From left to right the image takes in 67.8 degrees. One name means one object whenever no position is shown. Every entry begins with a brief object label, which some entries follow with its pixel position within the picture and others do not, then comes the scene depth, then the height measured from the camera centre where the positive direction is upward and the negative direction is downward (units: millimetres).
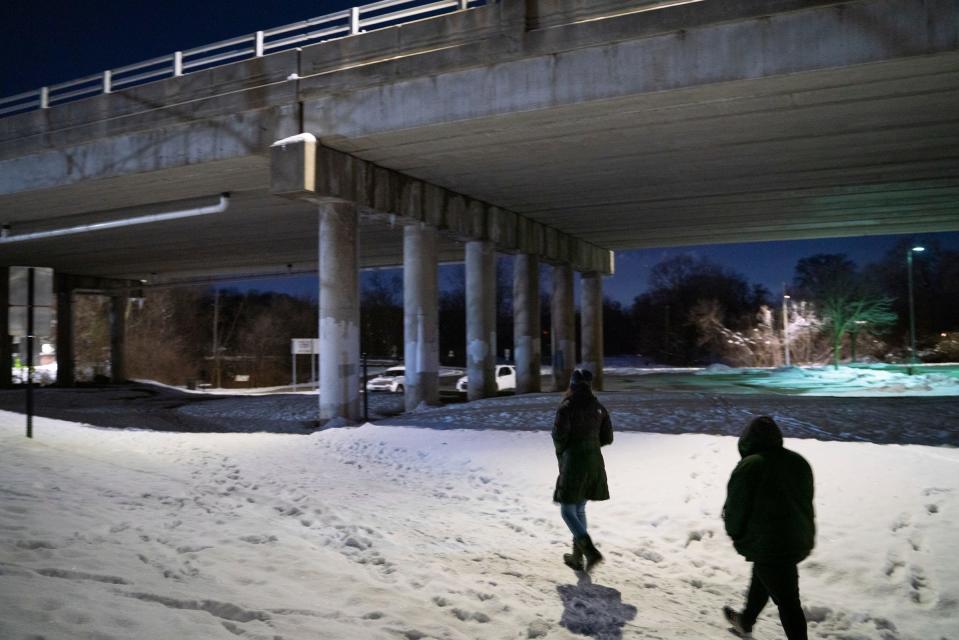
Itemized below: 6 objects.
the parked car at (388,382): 34656 -1658
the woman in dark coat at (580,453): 6168 -953
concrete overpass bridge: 13039 +4813
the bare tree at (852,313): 54625 +2021
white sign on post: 30078 +174
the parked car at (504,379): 34438 -1627
